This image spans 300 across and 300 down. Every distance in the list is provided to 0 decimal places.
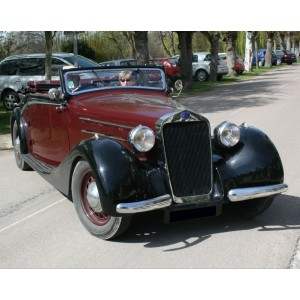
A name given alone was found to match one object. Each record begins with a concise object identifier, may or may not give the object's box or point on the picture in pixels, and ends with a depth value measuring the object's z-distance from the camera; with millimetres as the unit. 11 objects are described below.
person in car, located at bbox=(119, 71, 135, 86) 5775
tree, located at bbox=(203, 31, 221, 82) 24453
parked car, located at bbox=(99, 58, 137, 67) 20891
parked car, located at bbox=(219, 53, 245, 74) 30909
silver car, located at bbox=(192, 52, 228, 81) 26703
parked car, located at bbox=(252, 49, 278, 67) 48281
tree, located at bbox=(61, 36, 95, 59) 31016
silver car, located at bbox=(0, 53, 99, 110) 14477
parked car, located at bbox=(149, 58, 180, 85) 24938
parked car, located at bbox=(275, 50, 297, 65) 50188
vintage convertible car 4051
